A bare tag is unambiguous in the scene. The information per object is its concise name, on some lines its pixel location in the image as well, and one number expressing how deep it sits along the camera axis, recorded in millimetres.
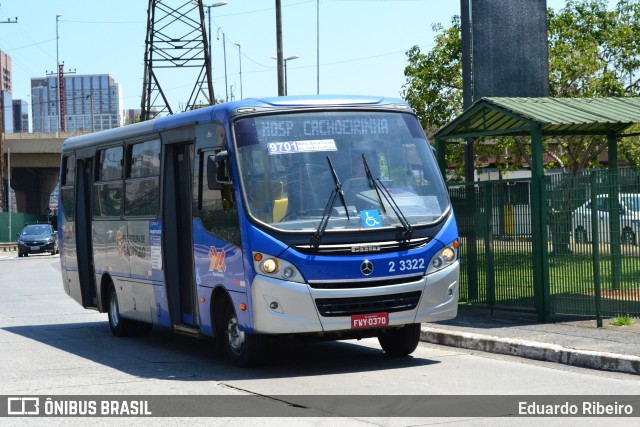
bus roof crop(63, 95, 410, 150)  11586
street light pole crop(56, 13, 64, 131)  104556
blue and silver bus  10906
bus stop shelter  14359
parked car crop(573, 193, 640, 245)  13055
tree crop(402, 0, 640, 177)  36094
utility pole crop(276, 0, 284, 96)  29203
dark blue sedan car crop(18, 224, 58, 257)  55562
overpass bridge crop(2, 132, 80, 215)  78562
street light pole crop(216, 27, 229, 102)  75812
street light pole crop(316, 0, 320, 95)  59781
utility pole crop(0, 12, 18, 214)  73562
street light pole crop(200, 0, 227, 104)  33831
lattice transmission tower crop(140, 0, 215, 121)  33875
